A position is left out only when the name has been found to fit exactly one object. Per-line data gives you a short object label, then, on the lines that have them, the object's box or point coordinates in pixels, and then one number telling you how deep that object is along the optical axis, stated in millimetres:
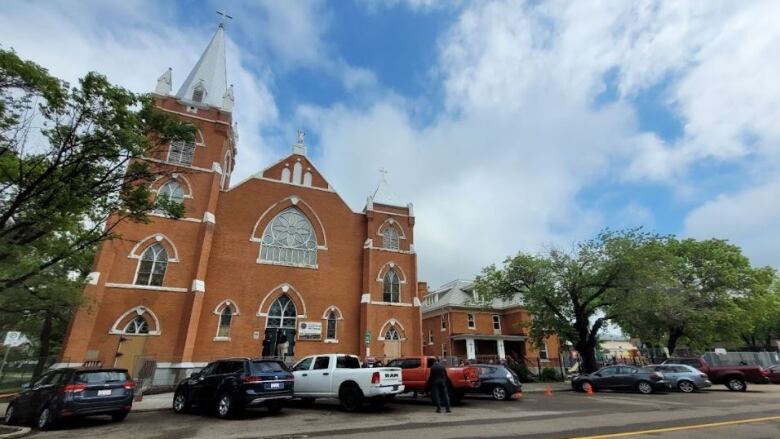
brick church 21062
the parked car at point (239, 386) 10688
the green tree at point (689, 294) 23844
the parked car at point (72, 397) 10016
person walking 11625
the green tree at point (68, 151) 11129
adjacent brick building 34562
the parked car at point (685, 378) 19330
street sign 14814
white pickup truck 11383
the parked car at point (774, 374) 24719
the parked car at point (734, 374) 20969
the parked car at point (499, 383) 15820
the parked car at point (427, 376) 14305
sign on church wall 24984
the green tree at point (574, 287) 24636
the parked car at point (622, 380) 18859
